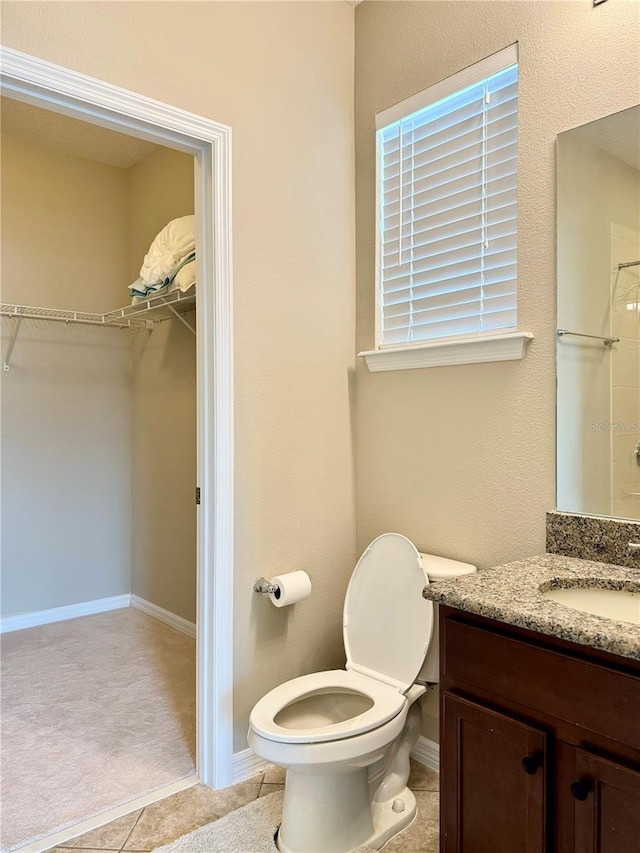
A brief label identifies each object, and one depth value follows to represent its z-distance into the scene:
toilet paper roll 1.97
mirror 1.54
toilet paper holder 1.99
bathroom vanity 1.06
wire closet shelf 2.95
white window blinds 1.84
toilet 1.54
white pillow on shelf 2.80
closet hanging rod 3.25
